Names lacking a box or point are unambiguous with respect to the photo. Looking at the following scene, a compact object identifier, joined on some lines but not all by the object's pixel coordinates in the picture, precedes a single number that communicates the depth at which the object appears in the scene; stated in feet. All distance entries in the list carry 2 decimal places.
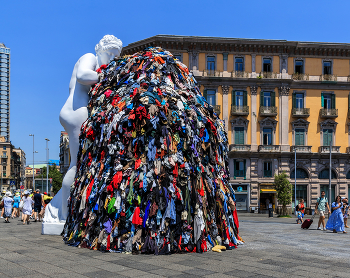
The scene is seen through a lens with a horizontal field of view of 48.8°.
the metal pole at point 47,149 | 187.40
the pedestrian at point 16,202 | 67.07
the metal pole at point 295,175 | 120.69
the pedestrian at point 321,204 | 49.49
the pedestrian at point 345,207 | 60.23
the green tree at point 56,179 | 233.23
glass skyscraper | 646.74
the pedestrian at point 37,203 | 52.85
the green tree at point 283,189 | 115.69
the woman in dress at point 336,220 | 44.60
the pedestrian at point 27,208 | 47.02
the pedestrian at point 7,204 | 50.39
